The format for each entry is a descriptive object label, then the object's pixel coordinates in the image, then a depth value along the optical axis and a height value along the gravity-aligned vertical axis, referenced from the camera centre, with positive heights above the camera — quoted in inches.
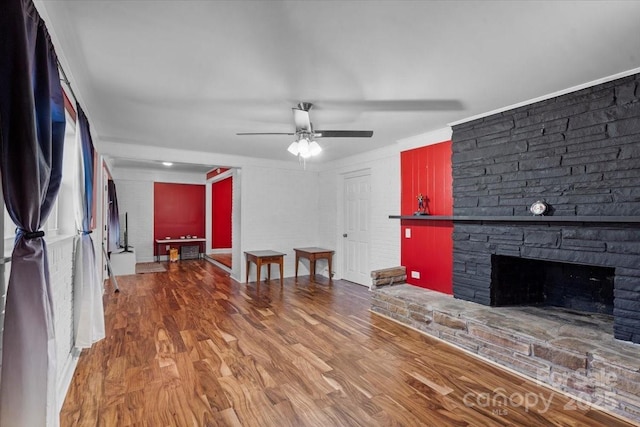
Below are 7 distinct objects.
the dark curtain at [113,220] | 257.6 -2.5
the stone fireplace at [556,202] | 95.0 +5.2
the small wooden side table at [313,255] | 229.9 -28.7
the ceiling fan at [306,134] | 120.5 +33.1
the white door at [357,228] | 220.4 -8.4
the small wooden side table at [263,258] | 210.8 -28.8
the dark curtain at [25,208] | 49.2 +1.6
